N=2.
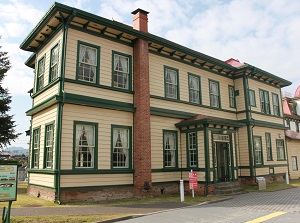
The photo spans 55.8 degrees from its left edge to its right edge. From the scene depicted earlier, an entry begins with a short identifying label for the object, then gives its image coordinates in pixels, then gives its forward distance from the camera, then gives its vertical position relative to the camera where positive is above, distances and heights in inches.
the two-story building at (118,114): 501.4 +88.8
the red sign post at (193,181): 572.4 -47.7
